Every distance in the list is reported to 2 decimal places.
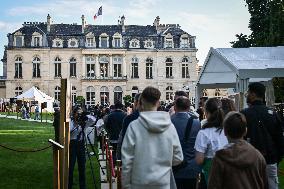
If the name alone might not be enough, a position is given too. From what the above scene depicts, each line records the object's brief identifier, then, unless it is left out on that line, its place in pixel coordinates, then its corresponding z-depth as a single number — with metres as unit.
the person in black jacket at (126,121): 7.07
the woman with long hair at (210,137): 5.93
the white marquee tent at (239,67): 13.67
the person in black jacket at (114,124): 11.23
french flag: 69.75
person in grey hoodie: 5.21
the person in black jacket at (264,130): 6.69
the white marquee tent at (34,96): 41.19
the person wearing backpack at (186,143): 6.51
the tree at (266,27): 34.34
